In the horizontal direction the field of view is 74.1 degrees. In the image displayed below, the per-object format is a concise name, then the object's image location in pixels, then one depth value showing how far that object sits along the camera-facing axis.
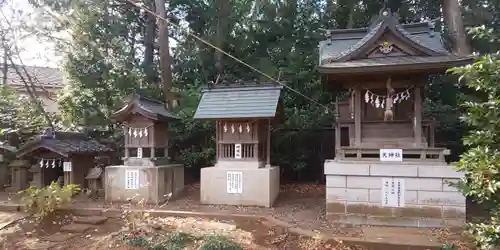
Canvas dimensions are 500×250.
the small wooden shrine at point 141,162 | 10.92
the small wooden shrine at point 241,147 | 10.36
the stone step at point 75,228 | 8.62
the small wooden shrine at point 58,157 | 11.58
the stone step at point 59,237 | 8.09
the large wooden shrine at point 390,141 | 8.28
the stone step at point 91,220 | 9.20
